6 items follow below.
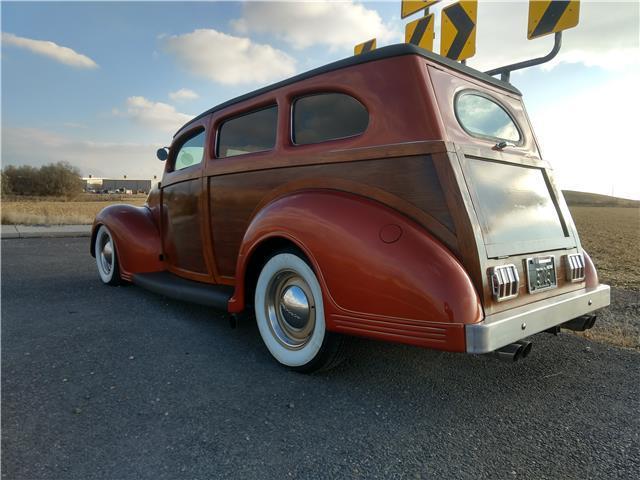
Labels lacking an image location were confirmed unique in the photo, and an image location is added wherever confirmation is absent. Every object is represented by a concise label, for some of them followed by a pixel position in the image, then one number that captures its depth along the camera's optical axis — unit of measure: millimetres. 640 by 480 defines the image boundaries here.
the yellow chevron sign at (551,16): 3734
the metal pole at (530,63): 3791
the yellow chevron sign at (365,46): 5548
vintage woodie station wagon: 2086
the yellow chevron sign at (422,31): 4811
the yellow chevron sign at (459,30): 4387
